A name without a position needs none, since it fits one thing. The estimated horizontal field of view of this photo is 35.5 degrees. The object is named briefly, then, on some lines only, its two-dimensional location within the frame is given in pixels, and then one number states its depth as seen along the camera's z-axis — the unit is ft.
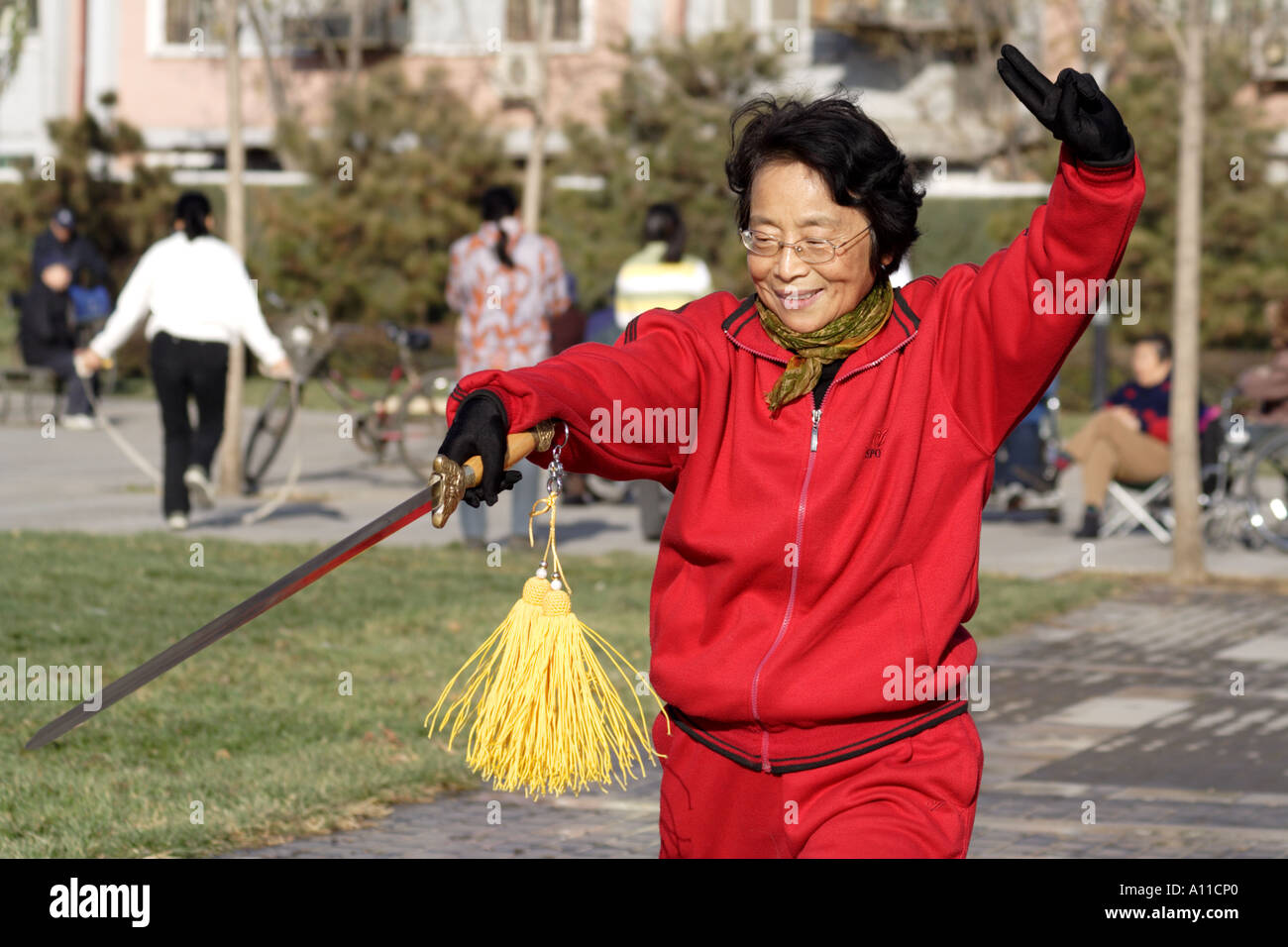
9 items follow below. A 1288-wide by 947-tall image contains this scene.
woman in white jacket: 38.32
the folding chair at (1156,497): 40.68
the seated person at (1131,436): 41.01
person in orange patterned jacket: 38.37
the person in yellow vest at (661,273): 40.27
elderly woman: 10.62
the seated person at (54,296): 64.34
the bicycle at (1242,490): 40.24
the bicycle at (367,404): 46.37
